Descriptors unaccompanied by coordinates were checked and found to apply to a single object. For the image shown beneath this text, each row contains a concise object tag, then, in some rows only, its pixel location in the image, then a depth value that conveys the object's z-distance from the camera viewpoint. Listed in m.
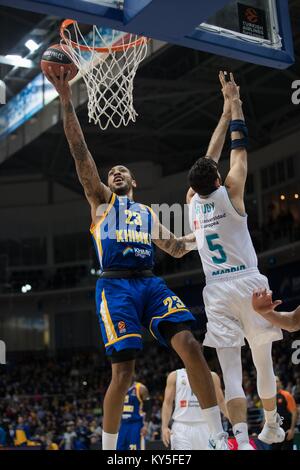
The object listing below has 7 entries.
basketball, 5.66
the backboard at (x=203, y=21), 5.16
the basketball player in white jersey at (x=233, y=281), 5.29
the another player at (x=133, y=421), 10.55
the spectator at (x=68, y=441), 17.44
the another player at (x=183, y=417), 8.38
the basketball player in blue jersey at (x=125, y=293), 5.07
